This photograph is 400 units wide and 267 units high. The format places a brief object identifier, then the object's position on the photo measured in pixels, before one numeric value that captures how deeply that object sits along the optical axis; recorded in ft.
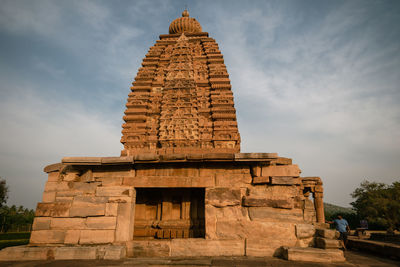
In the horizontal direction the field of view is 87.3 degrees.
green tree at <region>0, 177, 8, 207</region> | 79.66
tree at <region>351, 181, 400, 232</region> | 81.97
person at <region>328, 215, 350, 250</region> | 22.74
